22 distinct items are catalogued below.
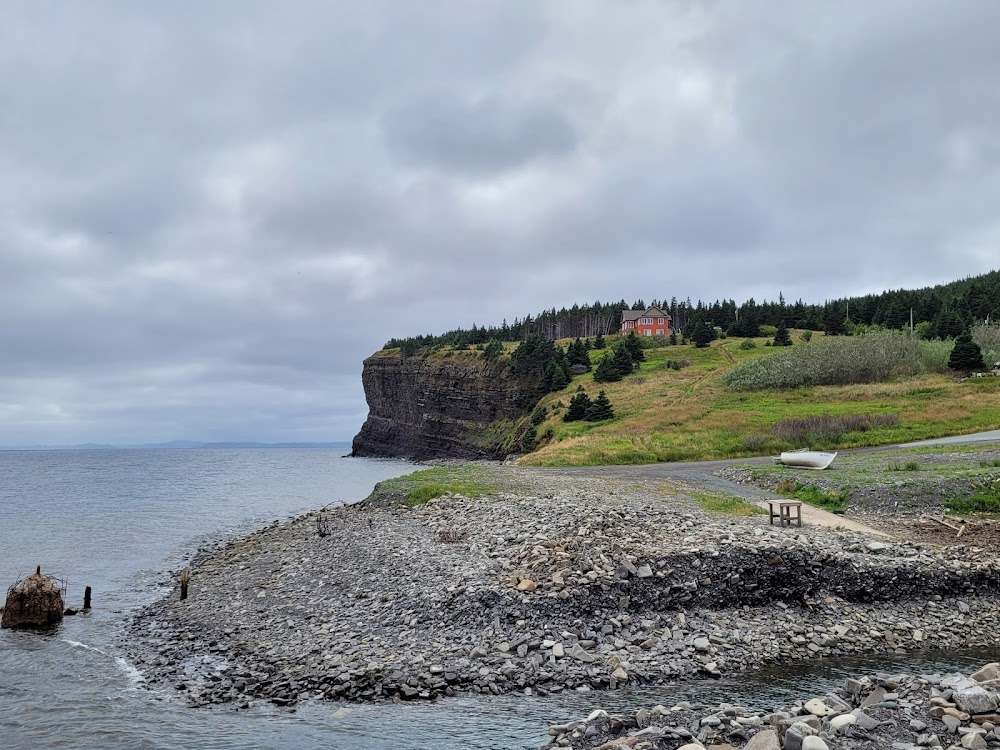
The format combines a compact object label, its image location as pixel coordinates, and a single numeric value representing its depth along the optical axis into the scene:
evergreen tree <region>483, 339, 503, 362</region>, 134.12
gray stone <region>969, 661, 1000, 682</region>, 10.22
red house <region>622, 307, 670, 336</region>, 152.50
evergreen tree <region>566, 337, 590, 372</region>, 118.12
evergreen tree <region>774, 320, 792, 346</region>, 116.06
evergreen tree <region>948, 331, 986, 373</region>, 78.31
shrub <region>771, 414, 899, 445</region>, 51.66
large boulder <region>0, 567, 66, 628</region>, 19.78
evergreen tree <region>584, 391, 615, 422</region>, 71.88
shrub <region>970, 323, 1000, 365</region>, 81.31
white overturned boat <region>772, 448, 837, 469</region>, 38.59
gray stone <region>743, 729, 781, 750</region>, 8.39
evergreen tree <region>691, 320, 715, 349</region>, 123.99
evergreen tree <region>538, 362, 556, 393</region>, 107.81
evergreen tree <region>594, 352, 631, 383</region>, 97.62
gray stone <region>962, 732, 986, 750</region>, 8.20
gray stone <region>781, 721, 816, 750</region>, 8.35
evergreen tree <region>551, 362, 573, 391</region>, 104.44
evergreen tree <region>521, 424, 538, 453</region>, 78.26
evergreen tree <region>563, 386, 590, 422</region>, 74.81
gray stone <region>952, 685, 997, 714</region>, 8.98
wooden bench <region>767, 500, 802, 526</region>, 23.61
